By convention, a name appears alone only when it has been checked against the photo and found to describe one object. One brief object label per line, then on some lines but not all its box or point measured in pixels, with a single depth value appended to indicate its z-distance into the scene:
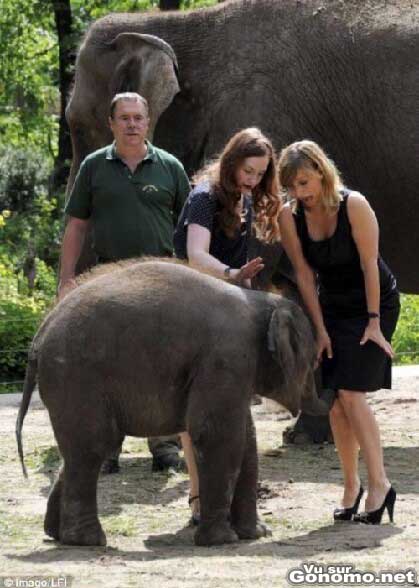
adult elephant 17.56
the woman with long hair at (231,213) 12.40
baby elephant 11.51
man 14.40
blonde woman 12.47
